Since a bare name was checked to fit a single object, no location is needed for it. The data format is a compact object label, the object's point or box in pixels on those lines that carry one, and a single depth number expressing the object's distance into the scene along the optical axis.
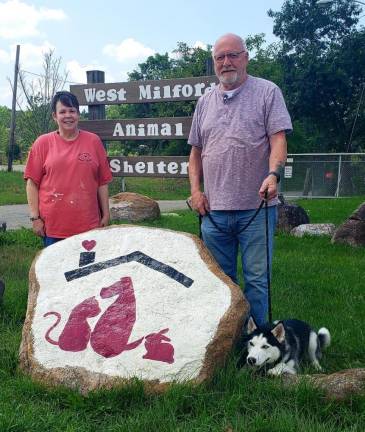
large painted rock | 3.49
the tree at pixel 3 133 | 51.36
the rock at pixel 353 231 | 8.97
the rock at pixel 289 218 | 10.60
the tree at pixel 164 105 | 21.84
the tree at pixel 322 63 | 27.64
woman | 4.53
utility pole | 28.00
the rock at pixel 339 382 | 3.30
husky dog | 3.57
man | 4.00
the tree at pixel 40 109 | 27.03
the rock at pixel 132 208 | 12.00
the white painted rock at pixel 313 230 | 9.91
